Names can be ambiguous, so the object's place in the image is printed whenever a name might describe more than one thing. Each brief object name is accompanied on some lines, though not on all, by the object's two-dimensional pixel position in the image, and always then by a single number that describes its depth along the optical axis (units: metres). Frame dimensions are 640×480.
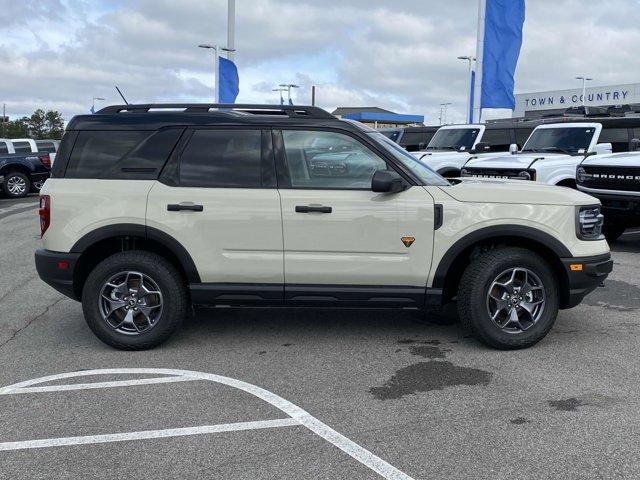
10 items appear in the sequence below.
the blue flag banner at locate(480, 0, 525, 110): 17.36
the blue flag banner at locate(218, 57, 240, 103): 20.97
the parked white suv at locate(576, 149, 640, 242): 8.78
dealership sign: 46.06
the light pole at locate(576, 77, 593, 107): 47.91
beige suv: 4.82
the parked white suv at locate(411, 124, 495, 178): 13.72
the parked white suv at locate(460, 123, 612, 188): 10.34
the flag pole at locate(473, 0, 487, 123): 17.83
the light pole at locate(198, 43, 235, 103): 21.19
